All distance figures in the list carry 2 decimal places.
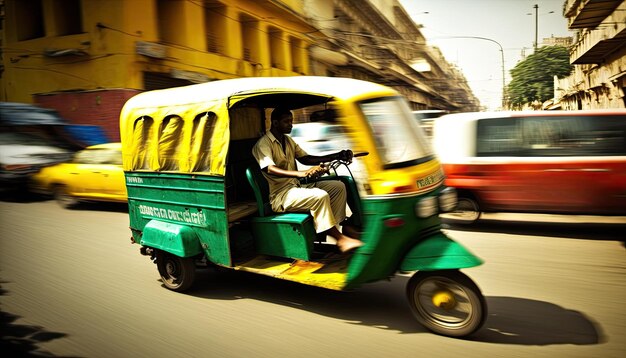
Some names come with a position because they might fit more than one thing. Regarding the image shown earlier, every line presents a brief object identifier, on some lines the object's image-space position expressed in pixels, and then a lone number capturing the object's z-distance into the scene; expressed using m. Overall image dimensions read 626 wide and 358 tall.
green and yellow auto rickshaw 3.54
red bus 6.21
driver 3.98
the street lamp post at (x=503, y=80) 35.89
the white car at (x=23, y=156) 10.44
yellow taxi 9.14
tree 52.81
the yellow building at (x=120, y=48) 14.11
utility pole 53.25
